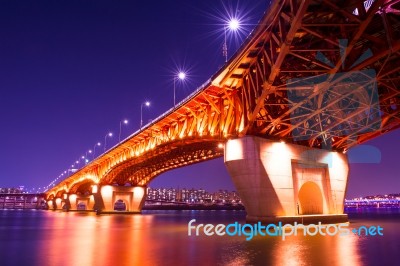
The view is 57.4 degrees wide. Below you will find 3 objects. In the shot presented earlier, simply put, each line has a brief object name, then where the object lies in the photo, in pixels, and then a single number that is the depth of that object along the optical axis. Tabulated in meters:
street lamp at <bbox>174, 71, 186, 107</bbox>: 43.20
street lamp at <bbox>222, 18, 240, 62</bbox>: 25.64
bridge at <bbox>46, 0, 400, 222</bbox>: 17.61
